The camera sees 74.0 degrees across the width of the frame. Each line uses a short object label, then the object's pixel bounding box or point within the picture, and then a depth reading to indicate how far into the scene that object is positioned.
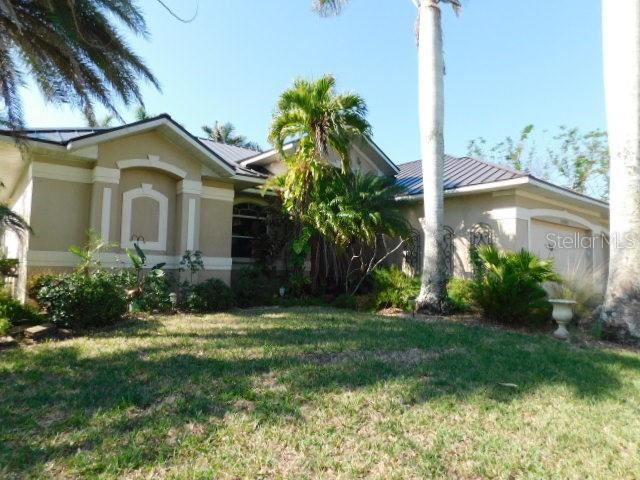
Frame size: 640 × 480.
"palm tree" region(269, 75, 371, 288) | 11.46
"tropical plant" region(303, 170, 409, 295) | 11.18
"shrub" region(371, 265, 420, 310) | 11.00
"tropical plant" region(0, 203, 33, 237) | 7.18
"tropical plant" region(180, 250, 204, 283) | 10.91
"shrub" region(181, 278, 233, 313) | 10.00
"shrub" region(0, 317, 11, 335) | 7.12
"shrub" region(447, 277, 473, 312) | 9.95
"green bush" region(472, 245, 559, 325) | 8.92
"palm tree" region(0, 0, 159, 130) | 7.29
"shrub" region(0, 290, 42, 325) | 7.68
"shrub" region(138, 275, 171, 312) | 9.48
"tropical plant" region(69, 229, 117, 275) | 9.11
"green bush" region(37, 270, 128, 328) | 7.64
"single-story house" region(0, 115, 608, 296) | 9.73
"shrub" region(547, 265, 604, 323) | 9.29
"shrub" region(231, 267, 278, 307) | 11.41
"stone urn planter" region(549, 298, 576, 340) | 7.96
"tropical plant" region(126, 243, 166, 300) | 9.23
